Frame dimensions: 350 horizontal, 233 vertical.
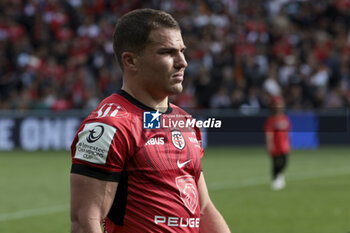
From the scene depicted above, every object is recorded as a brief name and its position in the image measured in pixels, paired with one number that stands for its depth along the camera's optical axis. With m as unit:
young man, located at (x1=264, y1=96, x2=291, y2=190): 27.50
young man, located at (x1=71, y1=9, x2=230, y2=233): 5.37
